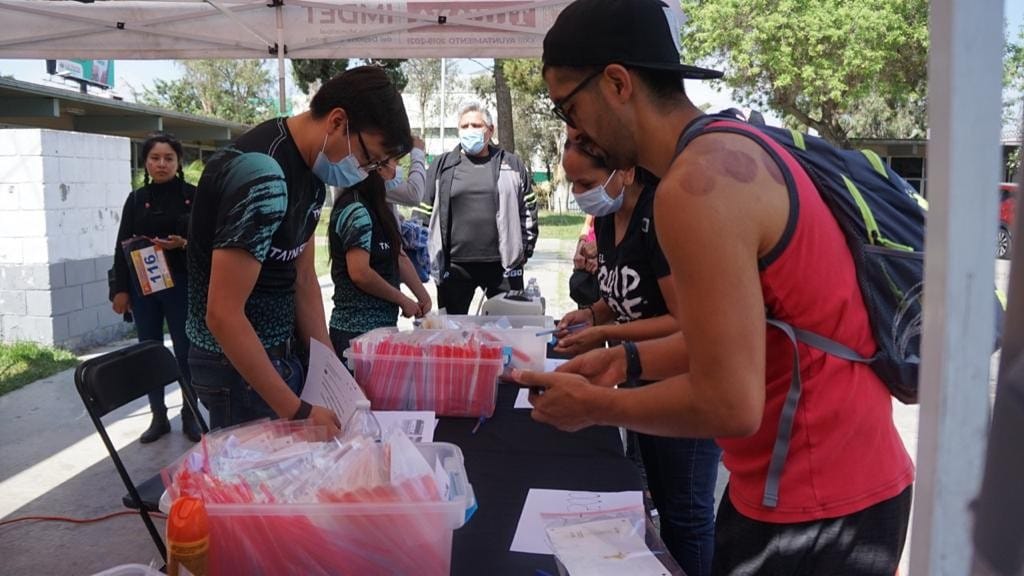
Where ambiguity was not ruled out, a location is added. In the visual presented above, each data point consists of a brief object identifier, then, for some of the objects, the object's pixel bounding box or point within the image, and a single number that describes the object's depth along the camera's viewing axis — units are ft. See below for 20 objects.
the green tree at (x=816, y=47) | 66.59
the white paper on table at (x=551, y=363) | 8.42
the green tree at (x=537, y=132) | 110.01
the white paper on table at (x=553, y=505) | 4.53
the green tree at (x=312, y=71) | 51.26
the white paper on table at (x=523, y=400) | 7.64
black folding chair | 6.95
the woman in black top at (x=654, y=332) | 6.75
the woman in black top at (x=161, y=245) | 13.85
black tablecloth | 4.37
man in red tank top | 3.15
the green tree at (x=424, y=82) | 108.88
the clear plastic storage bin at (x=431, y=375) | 7.06
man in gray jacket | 16.56
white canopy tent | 14.33
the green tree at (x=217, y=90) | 120.37
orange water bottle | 3.30
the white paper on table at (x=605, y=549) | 3.93
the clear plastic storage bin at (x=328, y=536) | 3.64
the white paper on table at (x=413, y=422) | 6.38
